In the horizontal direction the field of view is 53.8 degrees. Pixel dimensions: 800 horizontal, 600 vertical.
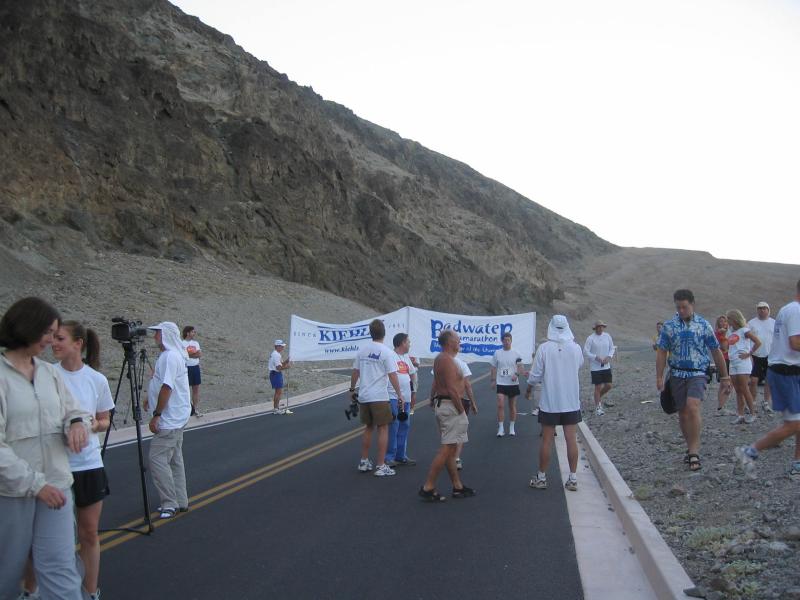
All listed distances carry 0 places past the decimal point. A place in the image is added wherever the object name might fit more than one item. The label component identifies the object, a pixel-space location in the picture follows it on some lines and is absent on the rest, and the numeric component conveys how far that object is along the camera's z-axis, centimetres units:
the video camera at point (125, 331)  696
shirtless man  807
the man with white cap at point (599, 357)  1569
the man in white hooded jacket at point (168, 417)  746
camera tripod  686
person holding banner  1784
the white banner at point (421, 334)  1728
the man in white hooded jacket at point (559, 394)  848
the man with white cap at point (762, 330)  1298
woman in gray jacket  376
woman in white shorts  1223
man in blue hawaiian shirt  834
